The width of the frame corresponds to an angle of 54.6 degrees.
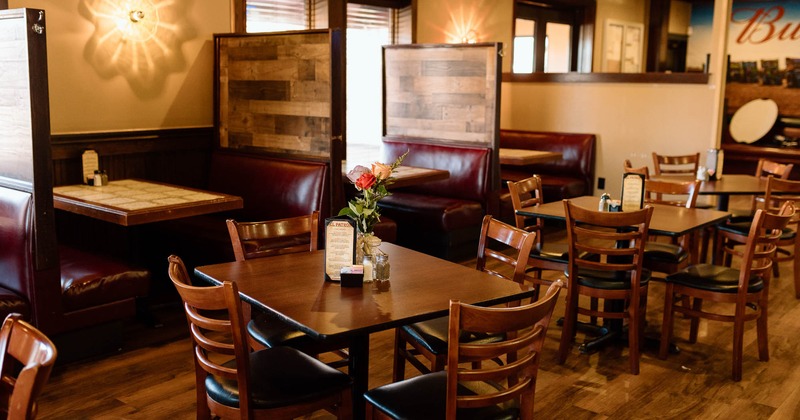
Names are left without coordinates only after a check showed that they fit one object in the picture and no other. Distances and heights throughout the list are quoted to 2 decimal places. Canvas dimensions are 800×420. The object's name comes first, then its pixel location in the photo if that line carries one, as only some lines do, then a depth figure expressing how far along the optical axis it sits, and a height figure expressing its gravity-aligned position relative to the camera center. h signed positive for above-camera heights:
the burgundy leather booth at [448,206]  6.00 -0.78
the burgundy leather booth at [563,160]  7.77 -0.51
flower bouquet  2.65 -0.30
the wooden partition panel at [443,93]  6.05 +0.11
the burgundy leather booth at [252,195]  4.85 -0.60
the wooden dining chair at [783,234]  5.21 -0.80
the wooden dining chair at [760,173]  5.64 -0.47
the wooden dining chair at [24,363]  1.56 -0.56
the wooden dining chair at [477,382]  2.11 -0.81
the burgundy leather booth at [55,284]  3.63 -0.89
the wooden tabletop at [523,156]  6.64 -0.42
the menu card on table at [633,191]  4.16 -0.43
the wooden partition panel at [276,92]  4.88 +0.08
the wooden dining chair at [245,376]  2.28 -0.87
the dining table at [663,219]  3.91 -0.57
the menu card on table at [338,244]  2.67 -0.48
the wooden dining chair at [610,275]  3.66 -0.85
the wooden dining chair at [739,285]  3.77 -0.87
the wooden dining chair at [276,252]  2.95 -0.69
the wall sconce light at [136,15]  5.16 +0.57
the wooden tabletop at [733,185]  5.31 -0.52
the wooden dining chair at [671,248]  4.31 -0.79
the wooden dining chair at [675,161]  6.52 -0.43
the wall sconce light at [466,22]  8.21 +0.91
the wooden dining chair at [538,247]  4.18 -0.78
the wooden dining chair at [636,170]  5.69 -0.44
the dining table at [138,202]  3.88 -0.53
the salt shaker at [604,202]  4.26 -0.51
